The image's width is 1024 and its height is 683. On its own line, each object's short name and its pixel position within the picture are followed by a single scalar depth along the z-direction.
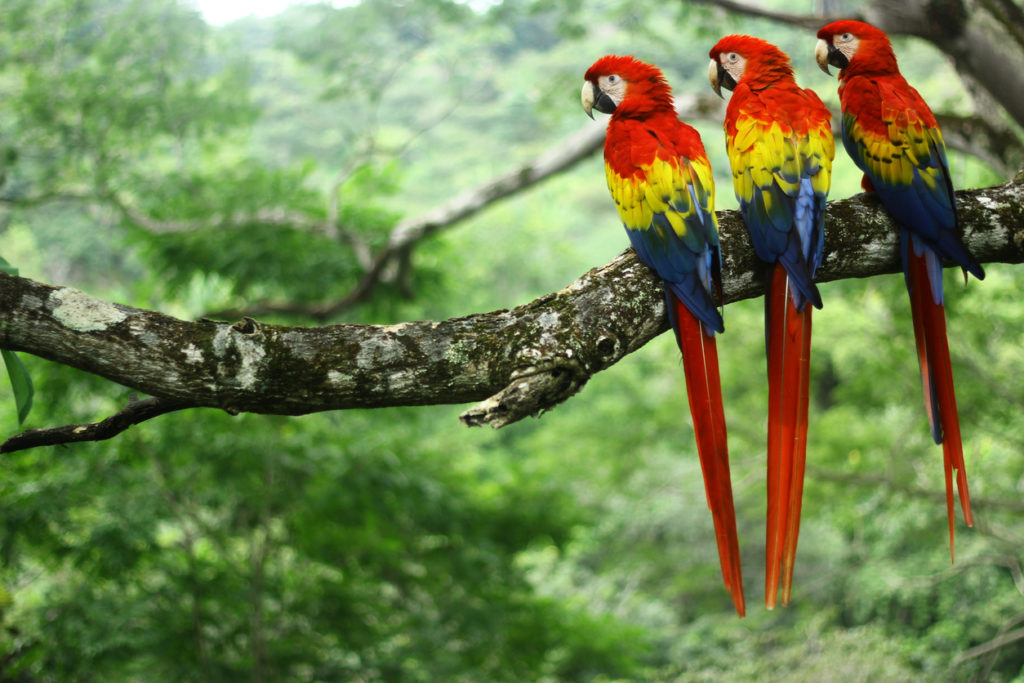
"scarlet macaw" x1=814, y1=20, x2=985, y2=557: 7.02
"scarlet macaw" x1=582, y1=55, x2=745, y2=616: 6.92
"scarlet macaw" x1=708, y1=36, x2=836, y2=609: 6.93
